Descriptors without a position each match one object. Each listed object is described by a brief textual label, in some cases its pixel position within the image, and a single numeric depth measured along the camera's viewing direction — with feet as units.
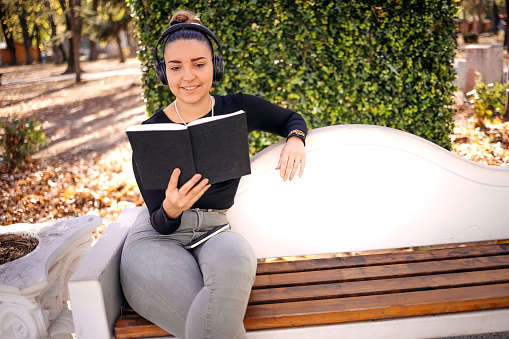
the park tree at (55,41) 59.26
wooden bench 7.29
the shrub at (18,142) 22.02
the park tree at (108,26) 49.70
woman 6.37
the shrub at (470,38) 90.38
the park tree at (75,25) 52.60
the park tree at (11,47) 95.94
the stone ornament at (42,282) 6.98
